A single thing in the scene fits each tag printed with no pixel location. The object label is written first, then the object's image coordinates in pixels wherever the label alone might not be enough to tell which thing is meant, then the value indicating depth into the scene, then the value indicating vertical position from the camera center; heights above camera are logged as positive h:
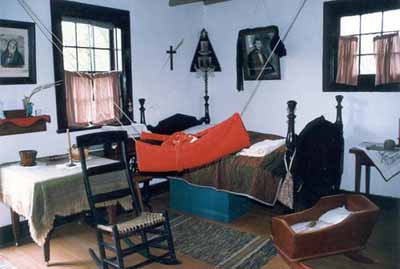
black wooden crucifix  4.72 +0.53
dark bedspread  3.27 -0.70
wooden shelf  3.18 -0.22
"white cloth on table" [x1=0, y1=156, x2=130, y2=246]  2.72 -0.68
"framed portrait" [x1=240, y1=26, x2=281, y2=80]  4.53 +0.51
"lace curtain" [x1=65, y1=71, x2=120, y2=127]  3.80 +0.00
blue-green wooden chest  3.65 -1.04
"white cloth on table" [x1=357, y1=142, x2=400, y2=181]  3.39 -0.58
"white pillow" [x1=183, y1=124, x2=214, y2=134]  4.39 -0.38
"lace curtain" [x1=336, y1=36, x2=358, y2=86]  4.03 +0.37
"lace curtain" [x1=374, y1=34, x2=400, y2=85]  3.74 +0.35
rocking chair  2.57 -0.86
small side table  3.59 -0.63
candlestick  3.14 -0.52
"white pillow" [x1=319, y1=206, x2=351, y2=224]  2.55 -0.81
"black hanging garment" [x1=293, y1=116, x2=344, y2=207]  3.07 -0.54
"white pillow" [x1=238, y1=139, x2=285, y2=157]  3.50 -0.48
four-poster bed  3.12 -0.65
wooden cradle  2.24 -0.85
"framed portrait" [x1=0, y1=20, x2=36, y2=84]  3.22 +0.39
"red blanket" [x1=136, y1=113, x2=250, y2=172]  2.97 -0.42
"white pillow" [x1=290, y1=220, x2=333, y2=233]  2.45 -0.85
